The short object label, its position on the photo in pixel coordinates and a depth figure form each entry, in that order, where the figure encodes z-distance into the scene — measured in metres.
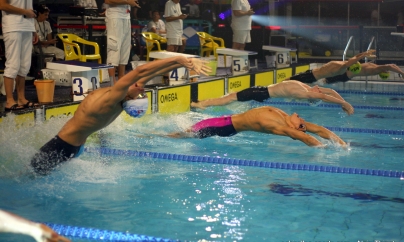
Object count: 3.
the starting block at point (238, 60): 10.01
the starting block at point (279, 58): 11.89
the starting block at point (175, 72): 8.05
